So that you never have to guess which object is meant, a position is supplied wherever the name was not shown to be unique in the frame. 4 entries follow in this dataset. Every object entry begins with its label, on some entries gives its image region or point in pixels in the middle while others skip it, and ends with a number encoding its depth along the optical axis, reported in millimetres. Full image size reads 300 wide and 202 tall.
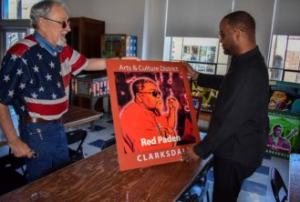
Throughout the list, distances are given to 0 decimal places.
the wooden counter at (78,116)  2338
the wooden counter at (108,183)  1077
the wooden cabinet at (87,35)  4938
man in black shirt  1232
